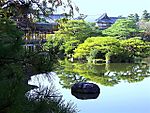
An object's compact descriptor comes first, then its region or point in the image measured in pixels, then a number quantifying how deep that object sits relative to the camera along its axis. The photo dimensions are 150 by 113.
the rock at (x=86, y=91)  9.88
